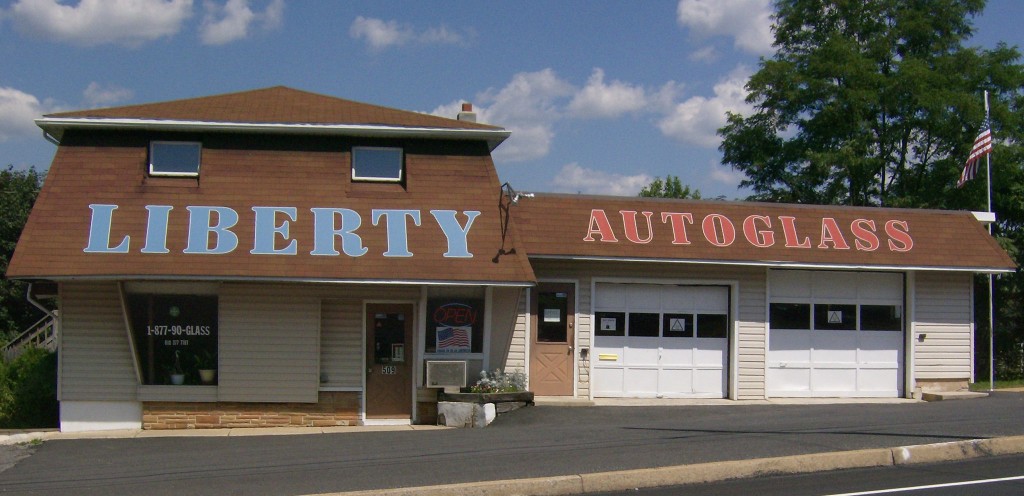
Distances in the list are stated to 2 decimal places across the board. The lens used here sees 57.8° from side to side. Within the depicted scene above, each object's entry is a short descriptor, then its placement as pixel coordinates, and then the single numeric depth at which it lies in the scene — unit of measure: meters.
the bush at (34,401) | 16.73
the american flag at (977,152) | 19.78
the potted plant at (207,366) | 15.21
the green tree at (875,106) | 29.55
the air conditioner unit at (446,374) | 15.48
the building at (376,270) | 14.94
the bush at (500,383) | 15.60
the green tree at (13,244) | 30.42
